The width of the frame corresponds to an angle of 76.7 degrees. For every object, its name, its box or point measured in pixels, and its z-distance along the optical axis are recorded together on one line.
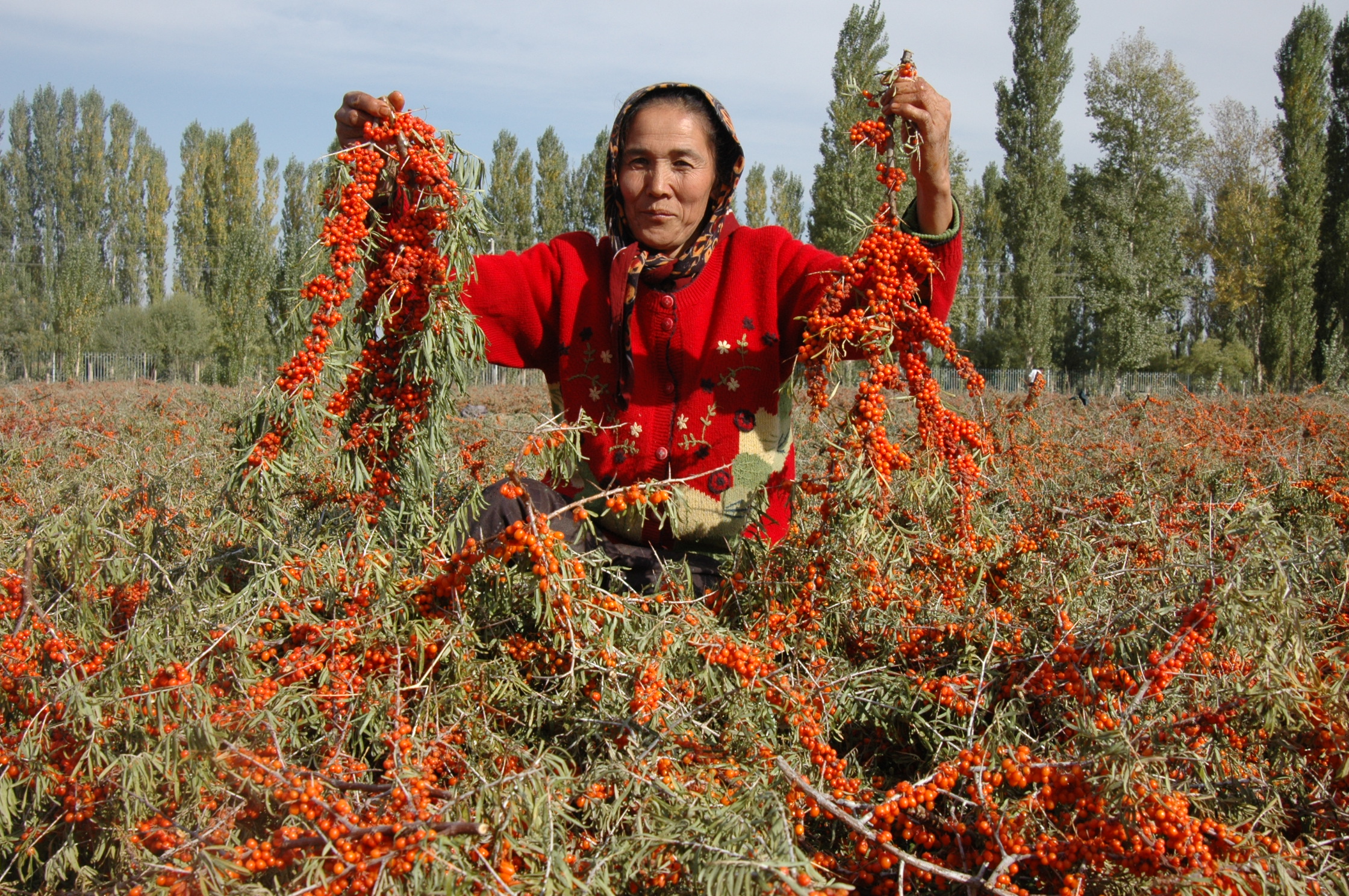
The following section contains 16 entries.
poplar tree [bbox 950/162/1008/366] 36.59
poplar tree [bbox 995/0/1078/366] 25.14
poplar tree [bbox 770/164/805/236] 39.25
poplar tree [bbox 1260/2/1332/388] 23.67
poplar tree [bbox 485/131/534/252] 33.12
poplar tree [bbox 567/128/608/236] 31.75
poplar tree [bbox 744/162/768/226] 38.03
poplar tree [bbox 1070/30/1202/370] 25.64
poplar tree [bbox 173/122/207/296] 37.00
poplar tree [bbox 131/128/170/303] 41.47
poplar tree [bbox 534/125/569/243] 34.44
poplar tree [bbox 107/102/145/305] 41.78
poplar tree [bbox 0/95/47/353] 41.59
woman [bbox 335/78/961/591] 2.48
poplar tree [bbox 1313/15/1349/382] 23.52
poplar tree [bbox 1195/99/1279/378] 25.95
